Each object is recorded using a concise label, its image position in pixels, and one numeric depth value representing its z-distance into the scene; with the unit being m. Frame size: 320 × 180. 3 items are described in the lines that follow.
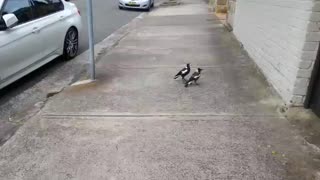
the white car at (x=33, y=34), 5.30
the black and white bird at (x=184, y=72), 5.67
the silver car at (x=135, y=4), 18.41
